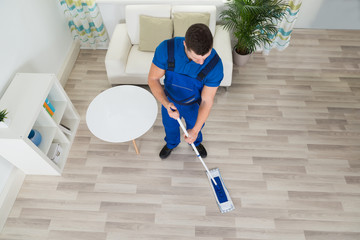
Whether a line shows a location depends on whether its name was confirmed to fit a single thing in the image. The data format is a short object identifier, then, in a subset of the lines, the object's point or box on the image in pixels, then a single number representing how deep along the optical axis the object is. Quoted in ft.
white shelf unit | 6.30
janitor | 4.44
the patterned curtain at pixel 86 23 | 9.64
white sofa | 8.89
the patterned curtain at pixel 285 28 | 9.18
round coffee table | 6.66
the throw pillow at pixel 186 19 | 8.92
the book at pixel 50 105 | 7.40
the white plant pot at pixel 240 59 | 10.11
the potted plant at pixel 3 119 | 6.08
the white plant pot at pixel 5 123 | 6.10
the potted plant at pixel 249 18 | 8.07
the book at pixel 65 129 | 8.17
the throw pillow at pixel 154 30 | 9.05
